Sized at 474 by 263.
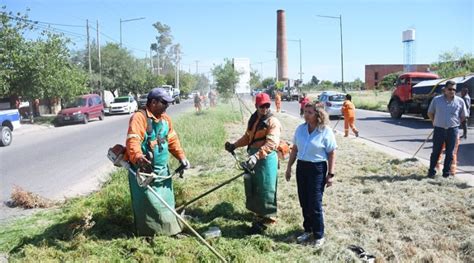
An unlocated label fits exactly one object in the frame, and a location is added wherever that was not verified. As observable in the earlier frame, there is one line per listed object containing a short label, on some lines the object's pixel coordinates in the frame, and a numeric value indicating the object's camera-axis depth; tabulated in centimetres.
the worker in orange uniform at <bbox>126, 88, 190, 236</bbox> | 448
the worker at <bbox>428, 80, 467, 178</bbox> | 714
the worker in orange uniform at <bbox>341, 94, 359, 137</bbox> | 1440
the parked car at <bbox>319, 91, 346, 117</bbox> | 2208
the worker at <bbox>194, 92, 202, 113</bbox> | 2733
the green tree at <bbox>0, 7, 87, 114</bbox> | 2180
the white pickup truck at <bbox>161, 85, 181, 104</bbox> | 5262
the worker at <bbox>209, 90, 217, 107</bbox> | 3197
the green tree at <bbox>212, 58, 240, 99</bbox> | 2505
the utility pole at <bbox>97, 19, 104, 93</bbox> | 3328
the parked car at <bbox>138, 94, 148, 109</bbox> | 3516
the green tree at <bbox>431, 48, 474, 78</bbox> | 2939
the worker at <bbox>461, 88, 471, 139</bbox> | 1316
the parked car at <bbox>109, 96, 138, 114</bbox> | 3202
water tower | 7048
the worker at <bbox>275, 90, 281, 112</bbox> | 2803
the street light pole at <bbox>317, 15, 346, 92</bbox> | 3578
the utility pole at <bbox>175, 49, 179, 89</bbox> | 6656
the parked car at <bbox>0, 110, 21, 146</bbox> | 1502
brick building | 8175
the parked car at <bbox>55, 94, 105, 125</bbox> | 2350
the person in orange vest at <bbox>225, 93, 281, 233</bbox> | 495
